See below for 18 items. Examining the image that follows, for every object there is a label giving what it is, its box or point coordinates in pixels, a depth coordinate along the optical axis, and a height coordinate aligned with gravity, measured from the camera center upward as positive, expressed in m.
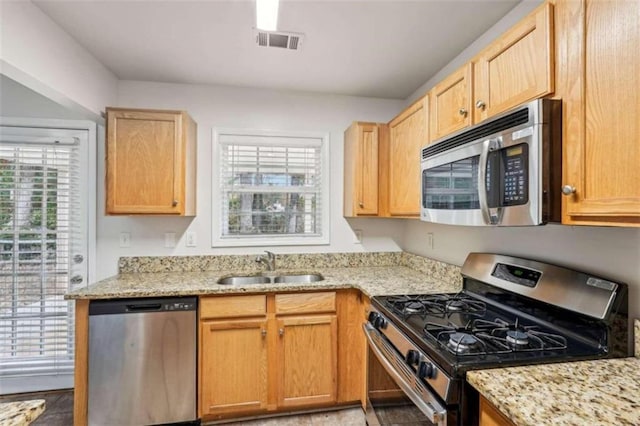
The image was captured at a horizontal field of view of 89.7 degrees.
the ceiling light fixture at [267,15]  1.52 +1.00
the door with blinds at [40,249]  2.39 -0.29
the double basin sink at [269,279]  2.53 -0.53
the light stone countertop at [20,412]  0.74 -0.49
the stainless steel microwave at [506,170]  1.08 +0.17
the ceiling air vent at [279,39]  1.89 +1.05
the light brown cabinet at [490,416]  0.89 -0.58
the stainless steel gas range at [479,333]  1.06 -0.47
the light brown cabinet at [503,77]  1.14 +0.58
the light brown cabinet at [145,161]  2.22 +0.35
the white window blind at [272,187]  2.75 +0.23
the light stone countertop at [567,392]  0.76 -0.48
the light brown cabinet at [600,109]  0.88 +0.32
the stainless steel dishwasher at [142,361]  1.91 -0.90
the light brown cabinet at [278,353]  2.04 -0.92
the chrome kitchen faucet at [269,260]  2.62 -0.39
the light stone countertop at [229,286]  1.94 -0.48
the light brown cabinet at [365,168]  2.55 +0.36
